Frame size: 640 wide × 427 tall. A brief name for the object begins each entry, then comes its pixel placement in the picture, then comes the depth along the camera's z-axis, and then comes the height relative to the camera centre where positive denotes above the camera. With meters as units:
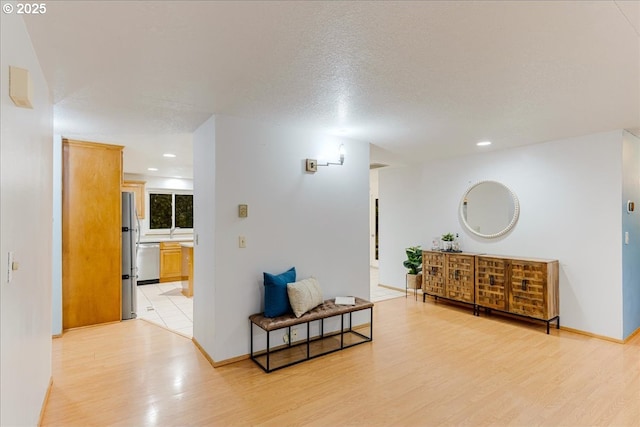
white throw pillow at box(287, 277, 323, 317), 3.12 -0.80
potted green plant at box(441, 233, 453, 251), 5.08 -0.43
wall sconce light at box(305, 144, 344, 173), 3.56 +0.53
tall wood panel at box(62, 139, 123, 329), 3.99 -0.25
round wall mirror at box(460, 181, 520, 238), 4.55 +0.06
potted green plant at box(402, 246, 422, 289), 5.57 -0.90
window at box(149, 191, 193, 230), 7.27 +0.07
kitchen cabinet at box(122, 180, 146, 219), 6.80 +0.49
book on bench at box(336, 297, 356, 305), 3.54 -0.95
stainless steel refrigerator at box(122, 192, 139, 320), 4.38 -0.60
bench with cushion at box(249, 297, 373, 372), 3.02 -1.36
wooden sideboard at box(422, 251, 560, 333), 3.91 -0.92
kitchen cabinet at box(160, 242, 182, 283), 6.71 -0.99
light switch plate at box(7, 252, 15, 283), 1.43 -0.23
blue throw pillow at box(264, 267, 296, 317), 3.10 -0.79
